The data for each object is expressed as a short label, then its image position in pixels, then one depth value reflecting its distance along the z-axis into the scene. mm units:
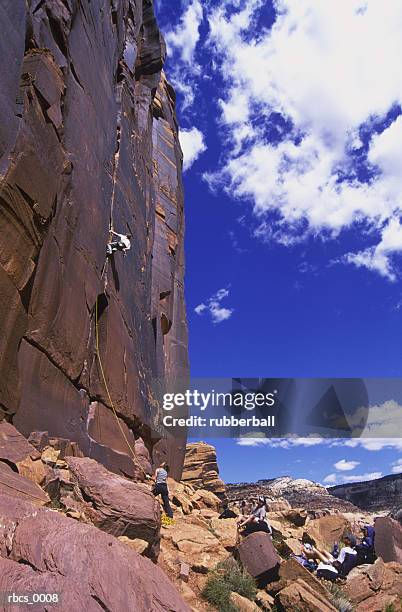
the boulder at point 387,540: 15070
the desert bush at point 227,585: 8914
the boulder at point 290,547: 14648
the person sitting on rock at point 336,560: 12945
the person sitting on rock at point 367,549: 14184
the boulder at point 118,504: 8398
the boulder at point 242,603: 9055
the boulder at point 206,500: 24119
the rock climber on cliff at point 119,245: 16984
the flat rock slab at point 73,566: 4047
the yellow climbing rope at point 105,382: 15547
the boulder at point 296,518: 24719
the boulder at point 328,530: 18238
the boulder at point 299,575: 10867
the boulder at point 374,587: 11836
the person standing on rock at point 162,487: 14961
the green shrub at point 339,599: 10680
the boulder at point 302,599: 9586
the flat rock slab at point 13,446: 8180
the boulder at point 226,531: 12367
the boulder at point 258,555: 11367
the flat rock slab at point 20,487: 6594
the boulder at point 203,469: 39562
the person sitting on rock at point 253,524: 14523
